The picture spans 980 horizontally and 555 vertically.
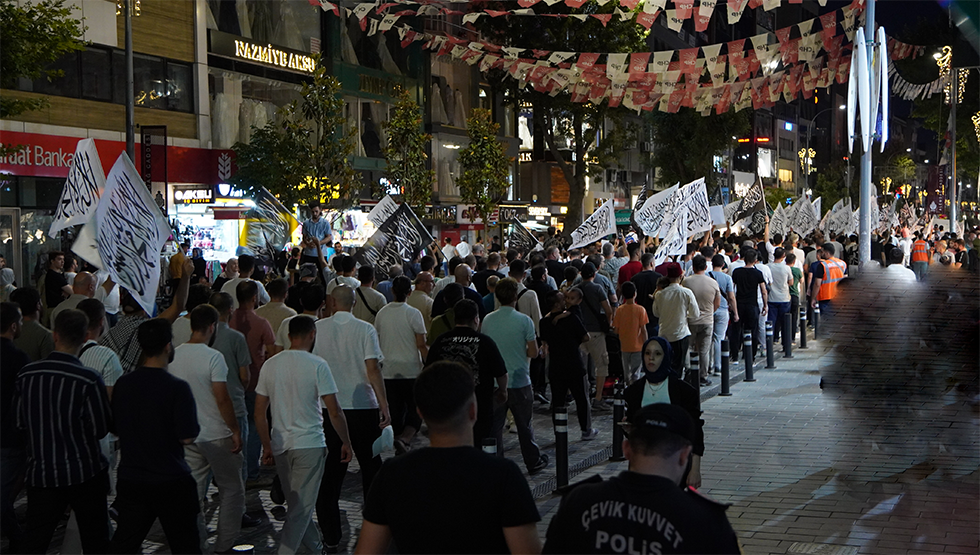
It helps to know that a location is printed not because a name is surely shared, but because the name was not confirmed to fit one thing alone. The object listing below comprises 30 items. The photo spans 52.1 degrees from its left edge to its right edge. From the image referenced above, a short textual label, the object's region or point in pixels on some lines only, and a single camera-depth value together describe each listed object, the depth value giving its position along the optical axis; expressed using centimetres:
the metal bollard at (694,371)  1207
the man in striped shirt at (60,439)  573
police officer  316
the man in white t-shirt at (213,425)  664
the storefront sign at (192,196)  3008
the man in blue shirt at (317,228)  1616
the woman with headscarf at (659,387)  710
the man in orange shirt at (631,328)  1199
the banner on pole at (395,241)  1387
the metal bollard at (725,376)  1358
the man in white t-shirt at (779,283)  1681
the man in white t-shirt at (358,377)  752
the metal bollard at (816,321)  1751
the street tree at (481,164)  3891
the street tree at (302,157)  3008
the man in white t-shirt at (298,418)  649
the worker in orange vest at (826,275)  1725
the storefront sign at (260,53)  3234
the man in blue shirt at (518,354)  927
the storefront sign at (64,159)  2472
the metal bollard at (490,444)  739
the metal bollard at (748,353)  1478
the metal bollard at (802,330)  1834
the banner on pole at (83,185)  1030
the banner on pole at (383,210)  1593
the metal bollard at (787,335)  1698
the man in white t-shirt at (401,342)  945
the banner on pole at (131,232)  835
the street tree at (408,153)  3481
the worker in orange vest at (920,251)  2230
